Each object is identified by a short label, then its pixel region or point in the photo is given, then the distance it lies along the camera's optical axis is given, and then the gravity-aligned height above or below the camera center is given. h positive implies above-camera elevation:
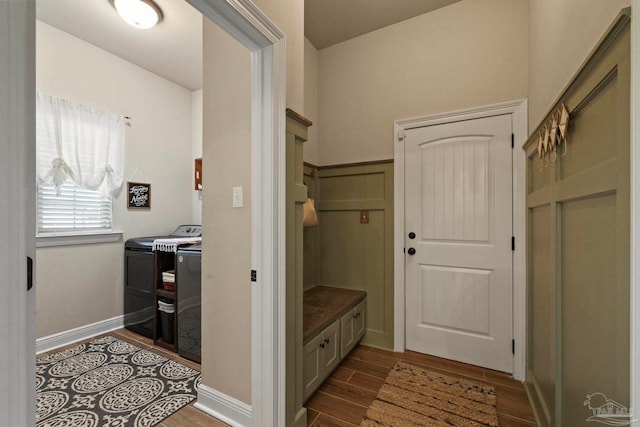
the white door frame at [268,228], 1.28 -0.07
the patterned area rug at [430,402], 1.54 -1.23
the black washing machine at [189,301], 2.11 -0.73
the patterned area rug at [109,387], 1.57 -1.22
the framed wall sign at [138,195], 2.88 +0.20
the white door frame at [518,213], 1.95 +0.00
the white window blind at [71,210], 2.31 +0.03
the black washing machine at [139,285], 2.57 -0.74
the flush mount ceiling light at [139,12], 1.94 +1.56
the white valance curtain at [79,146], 2.27 +0.65
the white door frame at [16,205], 0.53 +0.02
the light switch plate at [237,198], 1.46 +0.09
